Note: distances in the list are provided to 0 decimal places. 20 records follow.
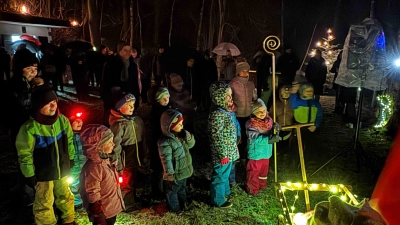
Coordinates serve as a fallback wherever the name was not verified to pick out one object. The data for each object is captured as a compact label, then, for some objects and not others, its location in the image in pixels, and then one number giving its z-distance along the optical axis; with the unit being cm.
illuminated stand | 378
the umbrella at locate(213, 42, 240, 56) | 1238
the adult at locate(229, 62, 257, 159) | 670
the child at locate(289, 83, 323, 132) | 631
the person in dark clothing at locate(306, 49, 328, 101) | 1084
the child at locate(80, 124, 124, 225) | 399
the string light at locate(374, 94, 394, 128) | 896
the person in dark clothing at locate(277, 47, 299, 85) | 1084
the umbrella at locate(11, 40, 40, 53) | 1335
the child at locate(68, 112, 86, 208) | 489
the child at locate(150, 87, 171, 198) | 537
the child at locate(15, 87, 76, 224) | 406
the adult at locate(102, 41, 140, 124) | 780
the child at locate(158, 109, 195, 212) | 473
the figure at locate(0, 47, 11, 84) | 1155
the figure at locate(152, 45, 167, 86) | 1238
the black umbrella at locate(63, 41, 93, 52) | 1680
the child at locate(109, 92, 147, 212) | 495
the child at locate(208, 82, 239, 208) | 507
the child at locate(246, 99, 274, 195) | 541
